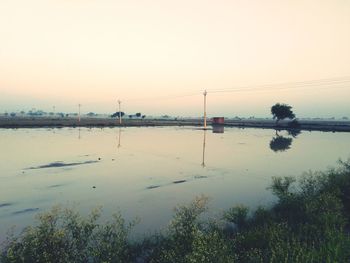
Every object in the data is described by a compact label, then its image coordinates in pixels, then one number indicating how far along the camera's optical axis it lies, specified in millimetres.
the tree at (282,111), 131375
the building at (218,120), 149538
